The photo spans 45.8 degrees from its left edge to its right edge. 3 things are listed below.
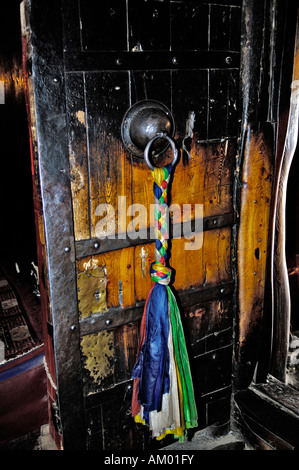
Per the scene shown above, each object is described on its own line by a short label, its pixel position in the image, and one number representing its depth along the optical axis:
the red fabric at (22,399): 2.11
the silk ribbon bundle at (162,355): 1.51
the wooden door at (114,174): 1.37
